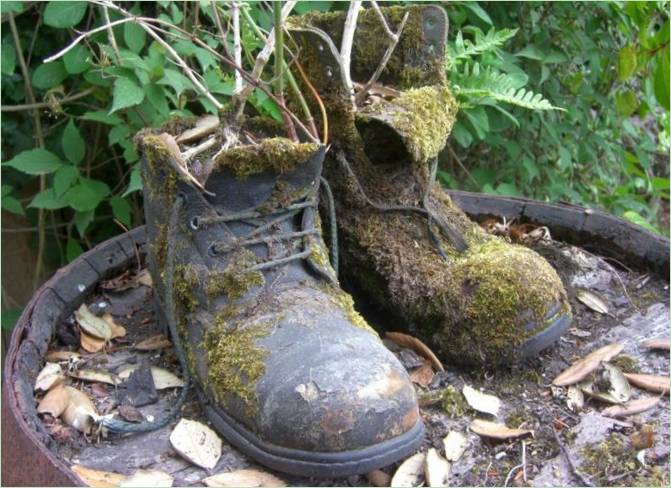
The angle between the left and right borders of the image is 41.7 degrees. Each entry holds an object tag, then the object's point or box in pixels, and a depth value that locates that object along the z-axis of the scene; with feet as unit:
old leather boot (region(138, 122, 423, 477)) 2.82
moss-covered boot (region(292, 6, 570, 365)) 3.54
